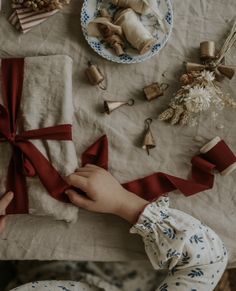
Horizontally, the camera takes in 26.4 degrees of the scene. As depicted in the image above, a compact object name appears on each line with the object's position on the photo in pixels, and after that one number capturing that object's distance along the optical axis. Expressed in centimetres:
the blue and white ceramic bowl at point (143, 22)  87
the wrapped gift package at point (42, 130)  80
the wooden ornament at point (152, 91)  86
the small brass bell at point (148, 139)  85
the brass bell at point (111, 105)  86
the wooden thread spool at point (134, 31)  84
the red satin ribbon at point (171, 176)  85
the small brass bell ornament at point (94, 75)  86
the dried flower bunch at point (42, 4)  86
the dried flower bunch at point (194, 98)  83
